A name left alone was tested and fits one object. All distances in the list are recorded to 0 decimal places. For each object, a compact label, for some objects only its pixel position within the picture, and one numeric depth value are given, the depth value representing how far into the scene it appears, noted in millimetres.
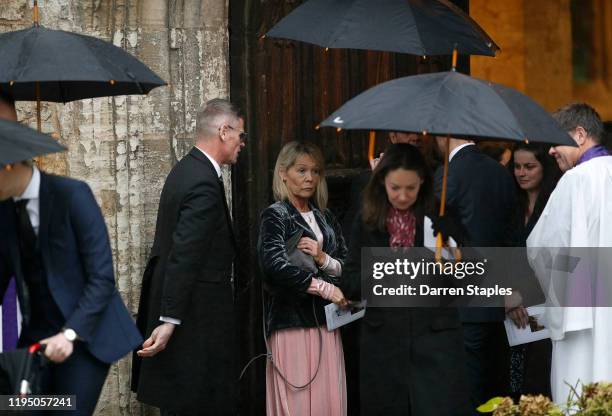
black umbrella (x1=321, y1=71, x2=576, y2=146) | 11281
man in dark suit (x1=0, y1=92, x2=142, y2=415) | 10664
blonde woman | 14656
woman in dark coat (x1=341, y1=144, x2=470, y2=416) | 12820
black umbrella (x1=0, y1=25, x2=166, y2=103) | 11687
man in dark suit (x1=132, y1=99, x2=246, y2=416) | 13641
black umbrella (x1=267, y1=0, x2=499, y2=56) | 13695
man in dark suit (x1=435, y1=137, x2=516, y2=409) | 14430
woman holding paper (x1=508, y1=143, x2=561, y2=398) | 15477
